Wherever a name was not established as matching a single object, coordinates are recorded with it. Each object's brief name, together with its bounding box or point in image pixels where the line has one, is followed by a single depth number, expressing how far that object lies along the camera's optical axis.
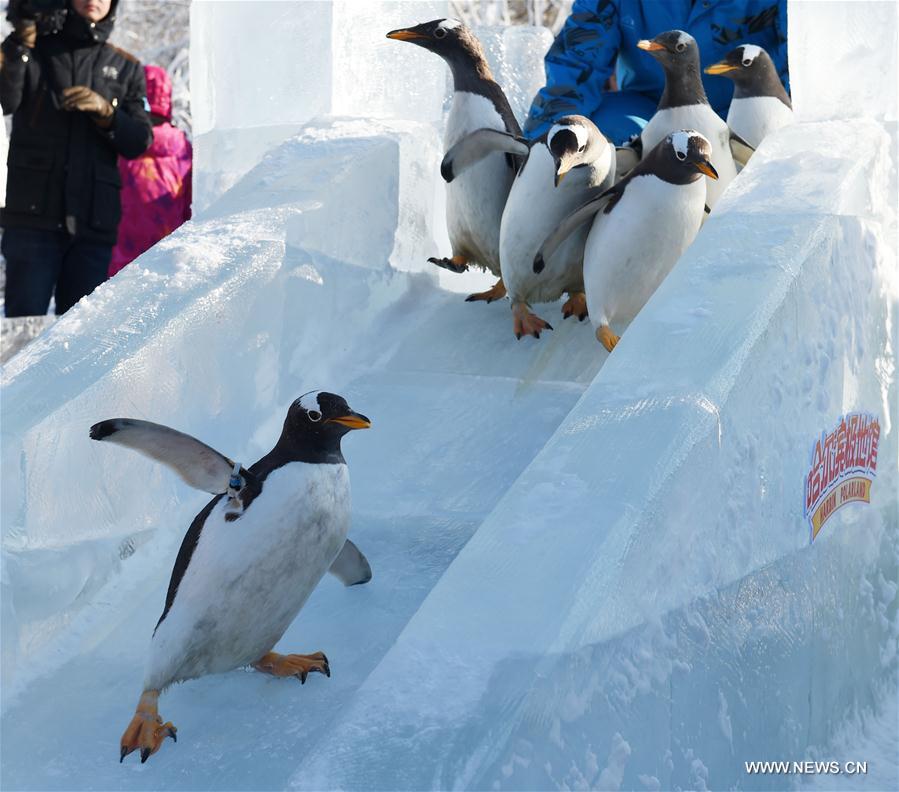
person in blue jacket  9.04
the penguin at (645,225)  6.17
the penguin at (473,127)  7.47
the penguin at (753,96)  7.51
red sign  5.47
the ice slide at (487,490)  4.05
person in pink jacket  12.87
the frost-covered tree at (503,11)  22.58
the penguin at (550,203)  6.41
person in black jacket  9.12
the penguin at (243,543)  4.66
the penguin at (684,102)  7.04
